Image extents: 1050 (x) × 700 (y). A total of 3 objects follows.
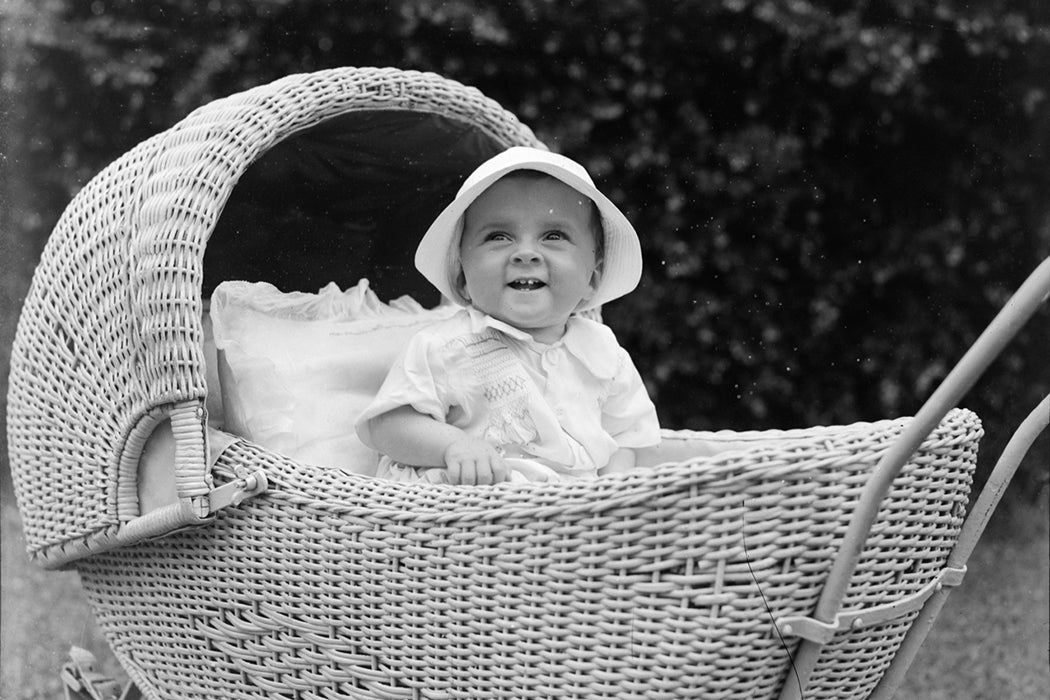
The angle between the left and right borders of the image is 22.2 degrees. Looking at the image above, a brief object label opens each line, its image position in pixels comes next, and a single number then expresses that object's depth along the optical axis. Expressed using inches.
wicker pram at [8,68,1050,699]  72.4
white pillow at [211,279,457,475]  83.8
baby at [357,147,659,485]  81.3
